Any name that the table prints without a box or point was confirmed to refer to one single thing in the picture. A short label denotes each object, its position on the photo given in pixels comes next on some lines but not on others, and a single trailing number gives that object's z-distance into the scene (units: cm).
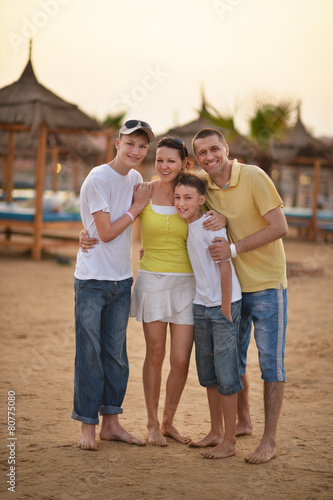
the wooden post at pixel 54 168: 1995
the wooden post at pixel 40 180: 1173
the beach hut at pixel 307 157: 1789
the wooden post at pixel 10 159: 1402
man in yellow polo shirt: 325
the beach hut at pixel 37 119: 1141
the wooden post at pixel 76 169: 2409
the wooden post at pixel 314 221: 1783
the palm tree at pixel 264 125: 1048
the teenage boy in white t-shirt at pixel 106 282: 329
